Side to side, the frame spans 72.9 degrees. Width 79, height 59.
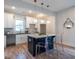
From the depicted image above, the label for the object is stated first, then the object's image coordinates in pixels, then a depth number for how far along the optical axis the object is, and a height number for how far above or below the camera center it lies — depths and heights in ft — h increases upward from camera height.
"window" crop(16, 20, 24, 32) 15.13 +1.14
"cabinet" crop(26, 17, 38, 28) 15.63 +2.50
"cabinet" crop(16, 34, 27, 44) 14.09 -2.54
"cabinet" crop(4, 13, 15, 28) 12.53 +2.11
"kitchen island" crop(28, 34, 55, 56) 8.52 -2.09
